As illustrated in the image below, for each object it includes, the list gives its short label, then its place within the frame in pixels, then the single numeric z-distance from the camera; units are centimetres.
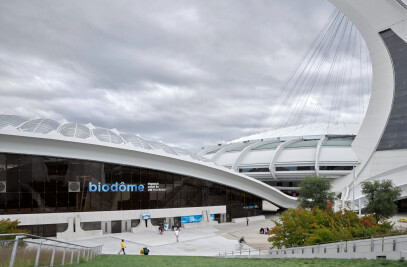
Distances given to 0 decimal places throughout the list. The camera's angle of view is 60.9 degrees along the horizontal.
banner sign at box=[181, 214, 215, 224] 4066
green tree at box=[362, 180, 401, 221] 3394
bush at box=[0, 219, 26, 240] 2224
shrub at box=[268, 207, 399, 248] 2206
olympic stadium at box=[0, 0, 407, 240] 3297
